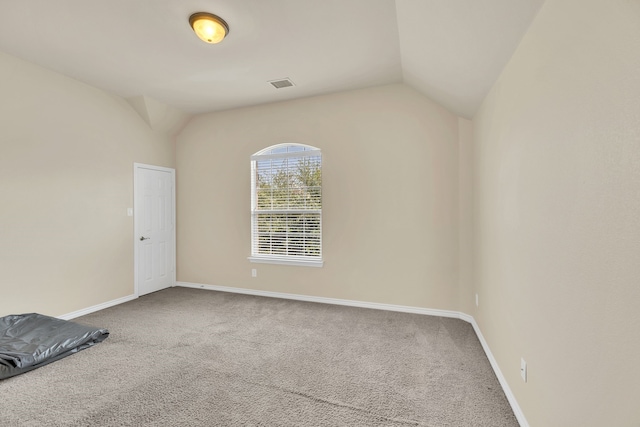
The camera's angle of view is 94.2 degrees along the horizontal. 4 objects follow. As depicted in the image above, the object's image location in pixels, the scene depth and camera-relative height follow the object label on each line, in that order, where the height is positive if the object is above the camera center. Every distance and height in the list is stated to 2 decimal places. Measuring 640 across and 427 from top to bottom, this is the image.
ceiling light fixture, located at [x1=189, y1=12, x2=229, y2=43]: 2.37 +1.59
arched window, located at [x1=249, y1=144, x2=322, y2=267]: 4.27 +0.20
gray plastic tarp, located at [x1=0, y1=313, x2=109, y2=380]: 2.38 -1.07
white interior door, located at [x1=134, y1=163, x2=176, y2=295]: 4.50 -0.12
